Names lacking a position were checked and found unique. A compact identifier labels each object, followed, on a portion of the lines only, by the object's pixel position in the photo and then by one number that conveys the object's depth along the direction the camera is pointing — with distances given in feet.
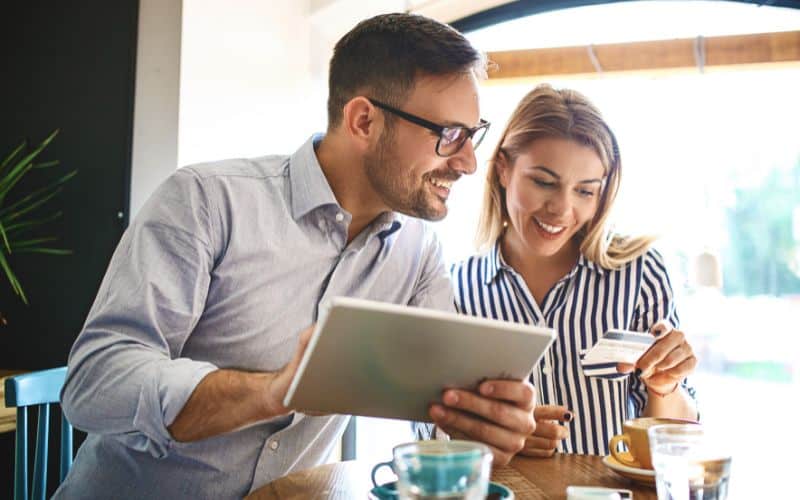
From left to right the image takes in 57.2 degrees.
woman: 6.26
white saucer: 3.86
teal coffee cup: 2.52
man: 3.93
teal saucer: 3.19
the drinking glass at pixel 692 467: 3.09
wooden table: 3.84
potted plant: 8.56
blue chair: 5.40
